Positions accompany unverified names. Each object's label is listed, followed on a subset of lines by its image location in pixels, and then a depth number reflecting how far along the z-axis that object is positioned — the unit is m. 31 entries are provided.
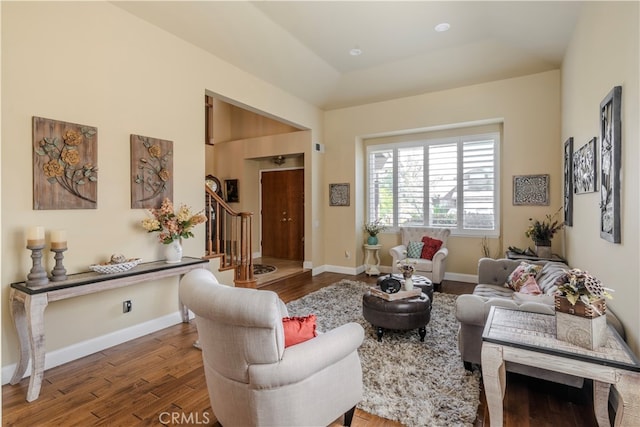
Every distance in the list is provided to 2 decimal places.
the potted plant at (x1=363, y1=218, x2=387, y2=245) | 6.14
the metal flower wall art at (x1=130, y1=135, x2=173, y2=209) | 3.37
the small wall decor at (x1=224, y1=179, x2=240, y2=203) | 7.52
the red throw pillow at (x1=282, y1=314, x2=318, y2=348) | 1.80
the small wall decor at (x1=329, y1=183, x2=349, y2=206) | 6.32
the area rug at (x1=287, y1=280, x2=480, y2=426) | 2.09
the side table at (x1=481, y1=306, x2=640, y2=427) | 1.53
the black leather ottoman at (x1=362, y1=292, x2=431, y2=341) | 3.01
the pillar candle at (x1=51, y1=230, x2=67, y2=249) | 2.61
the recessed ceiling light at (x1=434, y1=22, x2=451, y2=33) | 4.01
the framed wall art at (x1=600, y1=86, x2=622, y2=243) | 2.05
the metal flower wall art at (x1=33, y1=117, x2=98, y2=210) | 2.66
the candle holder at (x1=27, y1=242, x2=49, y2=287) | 2.45
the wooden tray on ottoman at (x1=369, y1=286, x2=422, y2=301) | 3.09
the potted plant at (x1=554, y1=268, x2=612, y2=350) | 1.68
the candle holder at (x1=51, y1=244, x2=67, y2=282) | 2.61
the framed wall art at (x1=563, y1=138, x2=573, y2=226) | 3.67
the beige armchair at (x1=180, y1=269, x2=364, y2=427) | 1.52
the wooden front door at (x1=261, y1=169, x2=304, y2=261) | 7.31
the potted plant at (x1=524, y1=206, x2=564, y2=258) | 4.30
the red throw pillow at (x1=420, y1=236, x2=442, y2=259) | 5.33
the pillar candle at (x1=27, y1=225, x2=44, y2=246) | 2.46
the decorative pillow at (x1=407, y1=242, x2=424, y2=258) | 5.44
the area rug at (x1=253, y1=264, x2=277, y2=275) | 6.07
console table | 2.33
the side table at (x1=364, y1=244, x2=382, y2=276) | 6.13
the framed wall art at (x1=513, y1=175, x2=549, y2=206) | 4.65
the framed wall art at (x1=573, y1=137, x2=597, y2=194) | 2.67
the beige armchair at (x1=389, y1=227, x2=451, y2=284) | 5.01
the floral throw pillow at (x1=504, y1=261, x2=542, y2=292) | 3.32
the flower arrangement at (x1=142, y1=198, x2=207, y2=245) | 3.36
